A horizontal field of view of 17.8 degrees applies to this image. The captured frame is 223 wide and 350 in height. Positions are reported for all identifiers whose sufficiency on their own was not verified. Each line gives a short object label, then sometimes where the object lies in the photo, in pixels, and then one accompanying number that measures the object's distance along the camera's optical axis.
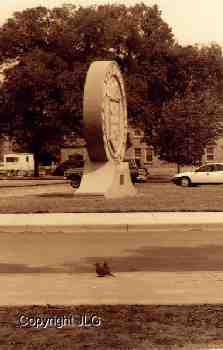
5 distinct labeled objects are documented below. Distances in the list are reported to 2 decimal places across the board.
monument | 25.92
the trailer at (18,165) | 72.38
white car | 40.06
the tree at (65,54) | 50.84
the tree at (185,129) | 50.91
